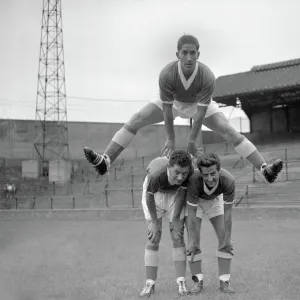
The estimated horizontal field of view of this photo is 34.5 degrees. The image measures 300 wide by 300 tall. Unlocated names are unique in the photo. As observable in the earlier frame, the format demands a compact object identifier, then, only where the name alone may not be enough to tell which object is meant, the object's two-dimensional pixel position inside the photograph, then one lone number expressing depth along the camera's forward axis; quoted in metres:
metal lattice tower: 31.06
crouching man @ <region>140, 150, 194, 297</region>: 6.32
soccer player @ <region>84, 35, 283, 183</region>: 6.38
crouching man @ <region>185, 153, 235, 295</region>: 6.35
